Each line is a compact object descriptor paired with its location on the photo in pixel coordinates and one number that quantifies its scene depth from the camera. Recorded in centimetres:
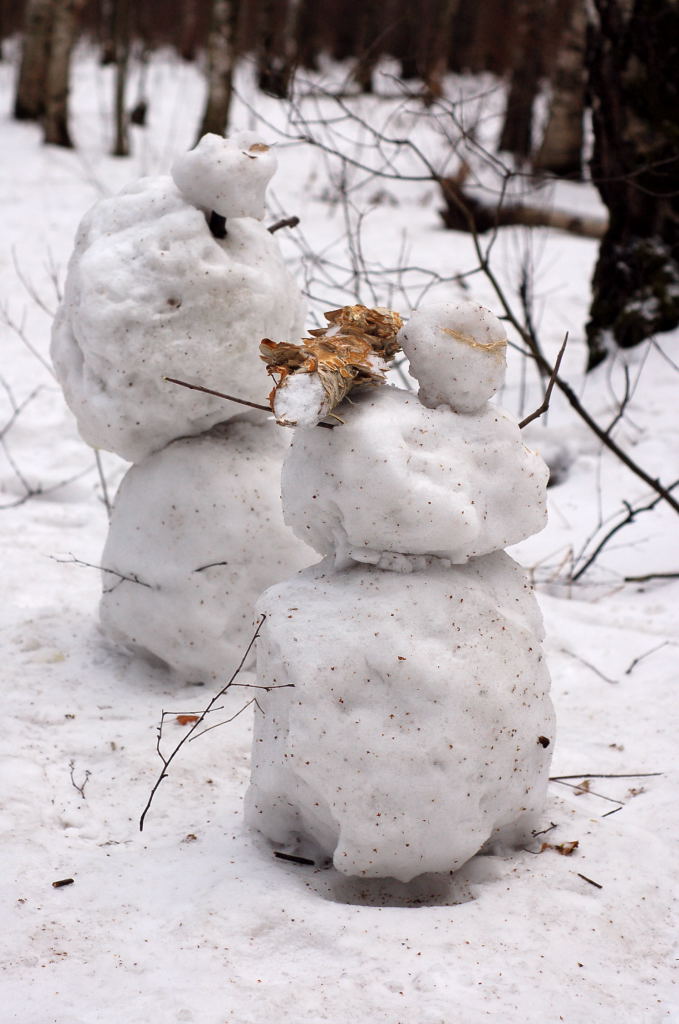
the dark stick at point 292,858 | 436
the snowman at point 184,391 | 540
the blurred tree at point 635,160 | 987
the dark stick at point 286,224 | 594
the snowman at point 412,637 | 402
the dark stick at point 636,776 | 509
